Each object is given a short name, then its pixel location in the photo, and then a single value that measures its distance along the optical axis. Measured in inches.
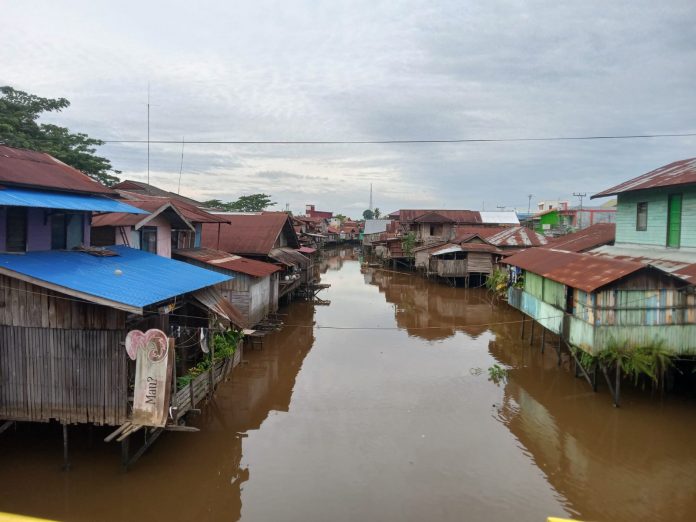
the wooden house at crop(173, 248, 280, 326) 753.6
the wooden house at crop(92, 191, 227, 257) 605.3
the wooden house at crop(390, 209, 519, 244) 2062.0
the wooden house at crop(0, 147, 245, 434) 362.3
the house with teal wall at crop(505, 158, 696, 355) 530.0
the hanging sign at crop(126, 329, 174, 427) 358.3
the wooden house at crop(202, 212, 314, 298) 1010.9
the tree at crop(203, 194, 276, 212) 2945.4
